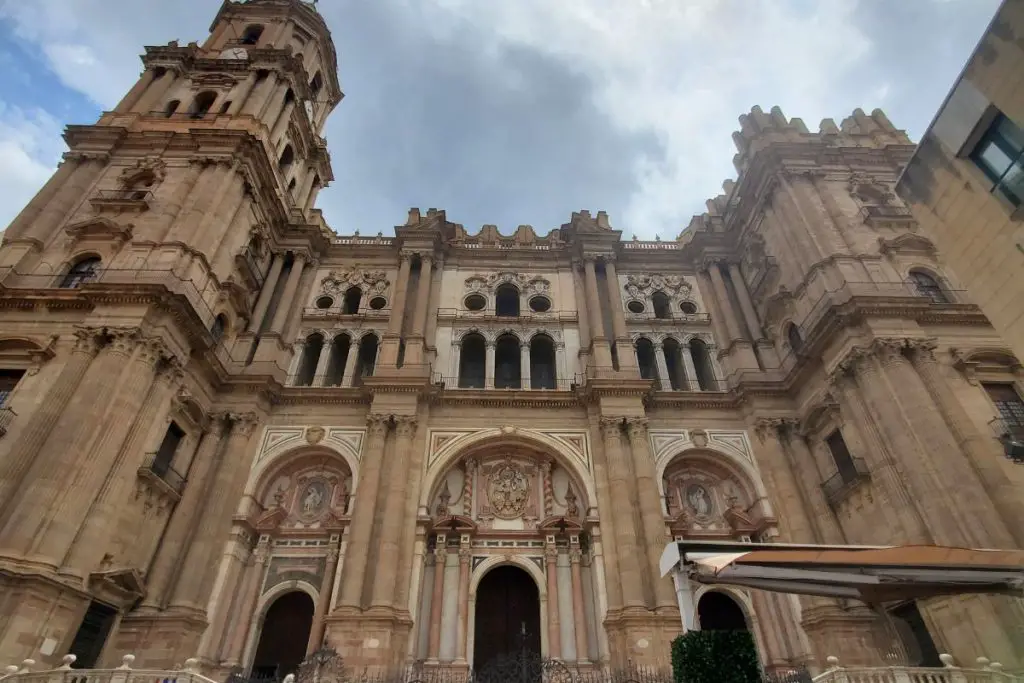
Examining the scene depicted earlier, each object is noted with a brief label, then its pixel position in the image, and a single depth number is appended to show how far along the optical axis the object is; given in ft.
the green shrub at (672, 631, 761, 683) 27.32
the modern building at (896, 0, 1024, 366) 36.11
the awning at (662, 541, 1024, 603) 28.50
